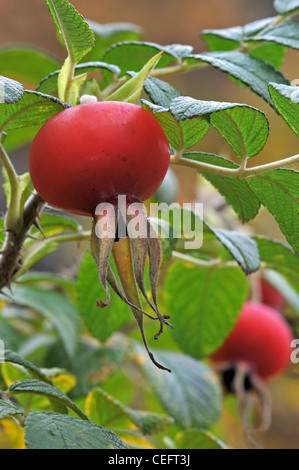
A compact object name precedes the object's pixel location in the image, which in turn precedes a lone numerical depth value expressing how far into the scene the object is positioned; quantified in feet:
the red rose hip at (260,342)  1.63
